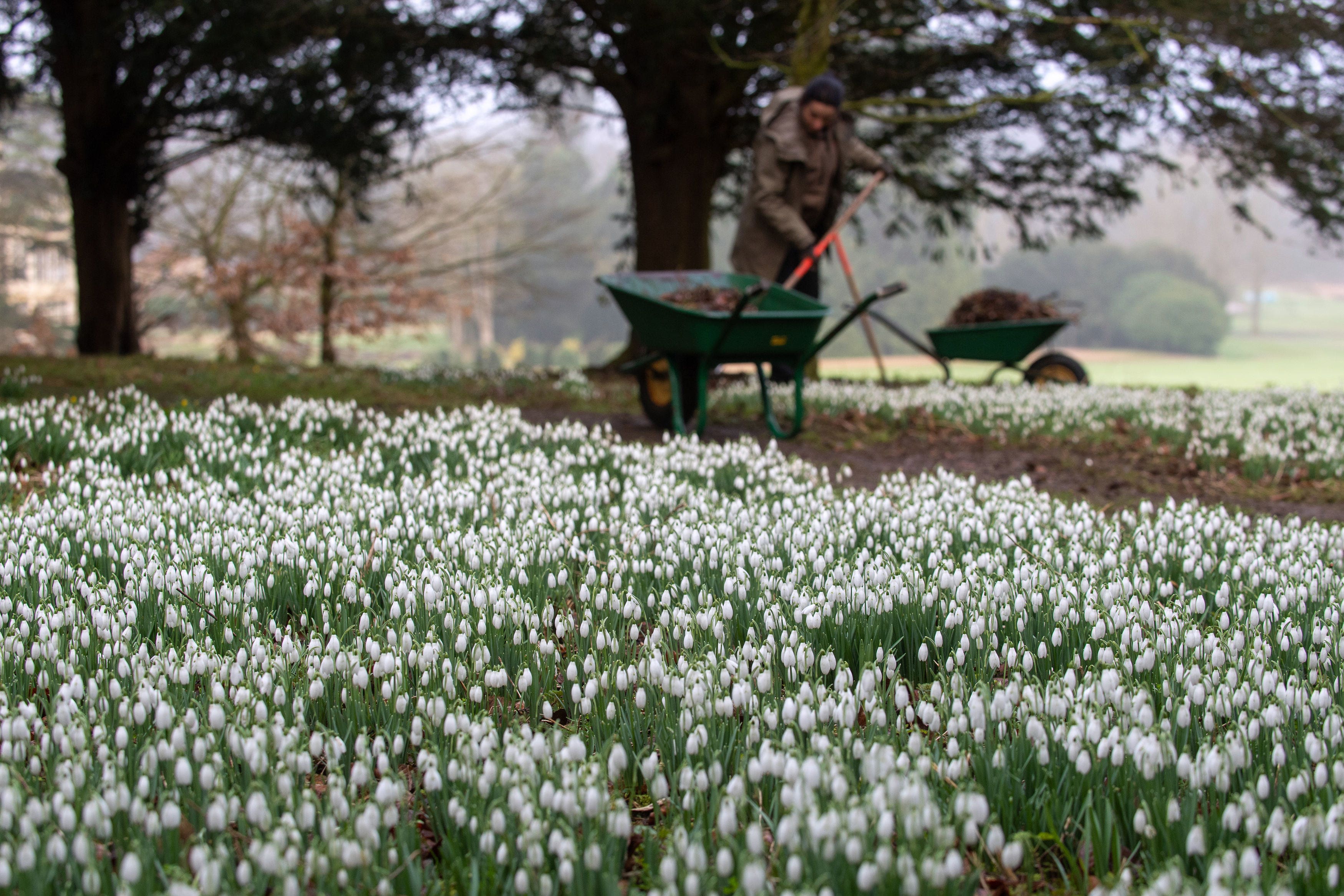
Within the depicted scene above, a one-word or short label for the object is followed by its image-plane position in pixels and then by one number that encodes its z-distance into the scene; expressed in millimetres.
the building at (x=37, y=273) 25125
